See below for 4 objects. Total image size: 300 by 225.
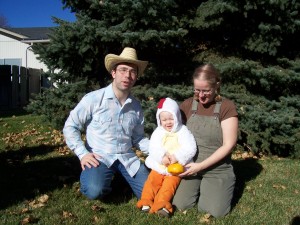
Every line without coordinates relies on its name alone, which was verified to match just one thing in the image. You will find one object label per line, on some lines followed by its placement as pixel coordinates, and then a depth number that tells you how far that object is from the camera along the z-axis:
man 3.90
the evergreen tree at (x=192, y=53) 6.38
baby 3.83
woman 3.80
